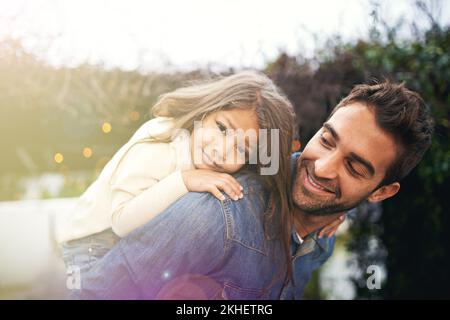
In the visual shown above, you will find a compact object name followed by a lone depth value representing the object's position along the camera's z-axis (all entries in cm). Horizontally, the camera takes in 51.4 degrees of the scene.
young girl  168
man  163
